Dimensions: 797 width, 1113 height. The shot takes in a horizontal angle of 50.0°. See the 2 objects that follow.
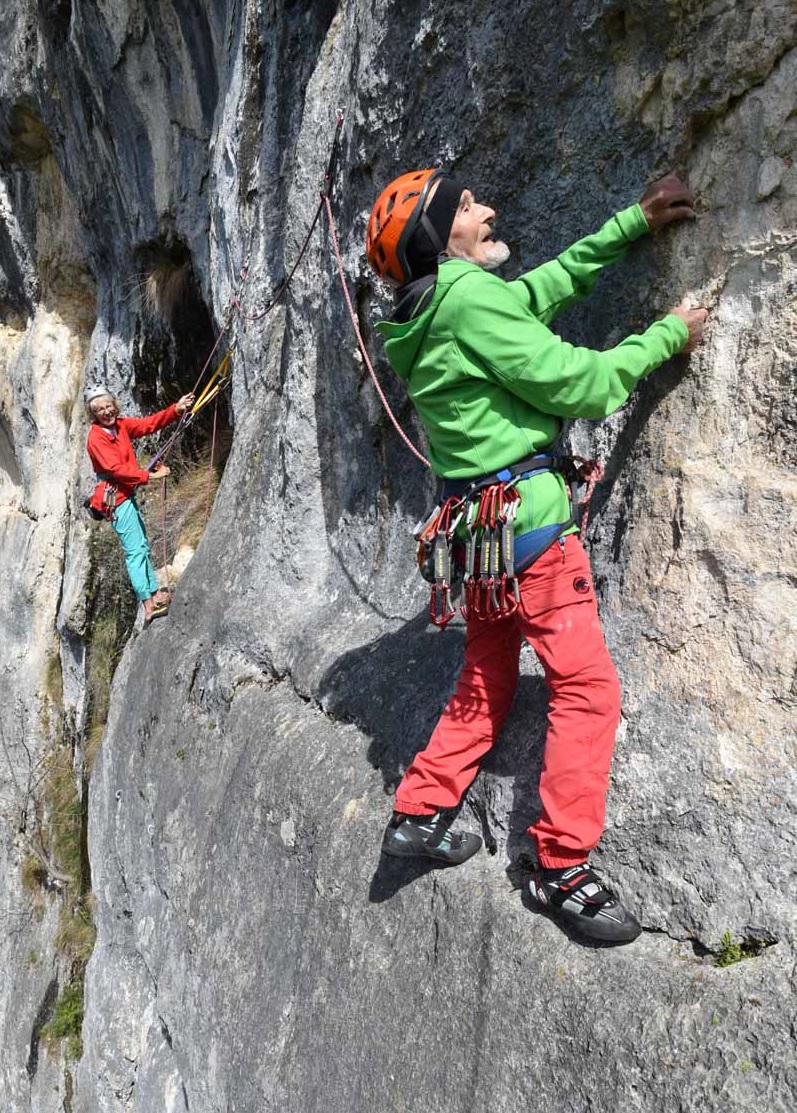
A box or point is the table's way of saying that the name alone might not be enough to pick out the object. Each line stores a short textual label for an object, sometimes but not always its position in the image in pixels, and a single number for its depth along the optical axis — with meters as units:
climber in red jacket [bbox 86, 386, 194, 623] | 7.48
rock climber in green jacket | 2.58
